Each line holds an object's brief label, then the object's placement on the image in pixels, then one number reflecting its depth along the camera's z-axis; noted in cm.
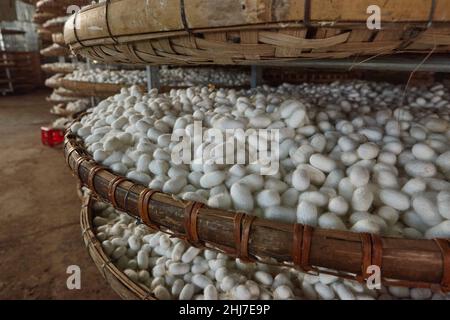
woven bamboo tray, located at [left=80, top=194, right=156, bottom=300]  54
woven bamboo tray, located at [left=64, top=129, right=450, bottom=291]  26
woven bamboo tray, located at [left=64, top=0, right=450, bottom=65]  22
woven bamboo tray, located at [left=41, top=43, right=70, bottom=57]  255
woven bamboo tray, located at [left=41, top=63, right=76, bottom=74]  262
